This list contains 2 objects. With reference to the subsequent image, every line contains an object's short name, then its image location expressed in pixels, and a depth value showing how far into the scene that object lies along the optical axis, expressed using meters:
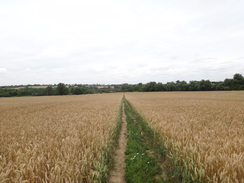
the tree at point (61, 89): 92.38
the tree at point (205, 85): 84.18
